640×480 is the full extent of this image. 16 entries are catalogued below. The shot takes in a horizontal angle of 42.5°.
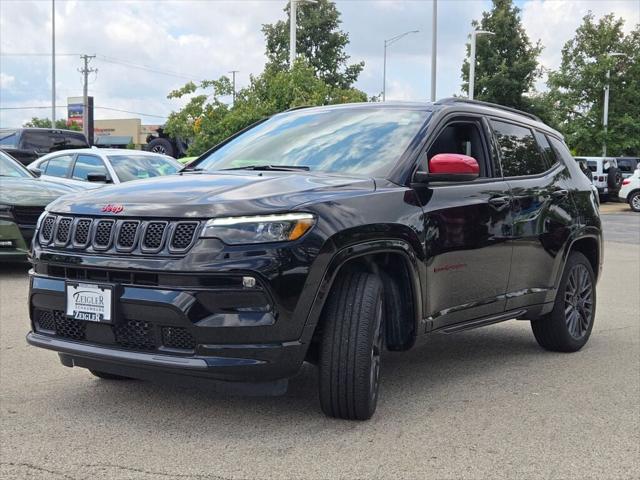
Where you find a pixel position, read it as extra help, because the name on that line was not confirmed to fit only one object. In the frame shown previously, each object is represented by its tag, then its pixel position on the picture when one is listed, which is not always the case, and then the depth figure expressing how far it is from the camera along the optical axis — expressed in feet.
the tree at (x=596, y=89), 133.39
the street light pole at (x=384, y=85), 195.71
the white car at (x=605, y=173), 108.06
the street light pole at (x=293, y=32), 90.22
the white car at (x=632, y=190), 99.55
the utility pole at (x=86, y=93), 200.23
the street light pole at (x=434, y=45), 89.71
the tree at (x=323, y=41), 189.16
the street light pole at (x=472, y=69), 109.29
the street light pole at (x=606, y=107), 131.34
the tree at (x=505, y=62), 136.36
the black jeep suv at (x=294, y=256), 12.30
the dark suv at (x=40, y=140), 62.85
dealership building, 335.88
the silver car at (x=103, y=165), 41.22
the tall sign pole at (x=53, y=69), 143.33
